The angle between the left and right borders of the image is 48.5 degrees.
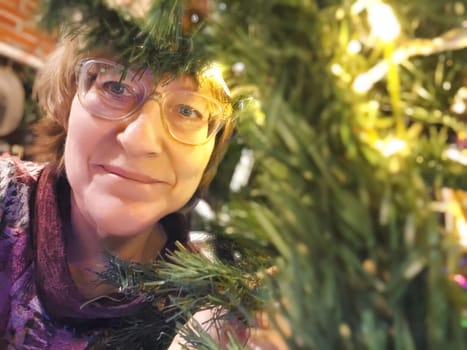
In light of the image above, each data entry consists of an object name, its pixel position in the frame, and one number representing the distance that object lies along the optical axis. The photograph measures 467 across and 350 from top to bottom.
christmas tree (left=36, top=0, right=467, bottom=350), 0.17
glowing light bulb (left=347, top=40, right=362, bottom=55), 0.20
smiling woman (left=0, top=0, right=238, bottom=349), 0.49
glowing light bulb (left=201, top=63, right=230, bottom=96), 0.41
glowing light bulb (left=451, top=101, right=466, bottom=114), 0.24
